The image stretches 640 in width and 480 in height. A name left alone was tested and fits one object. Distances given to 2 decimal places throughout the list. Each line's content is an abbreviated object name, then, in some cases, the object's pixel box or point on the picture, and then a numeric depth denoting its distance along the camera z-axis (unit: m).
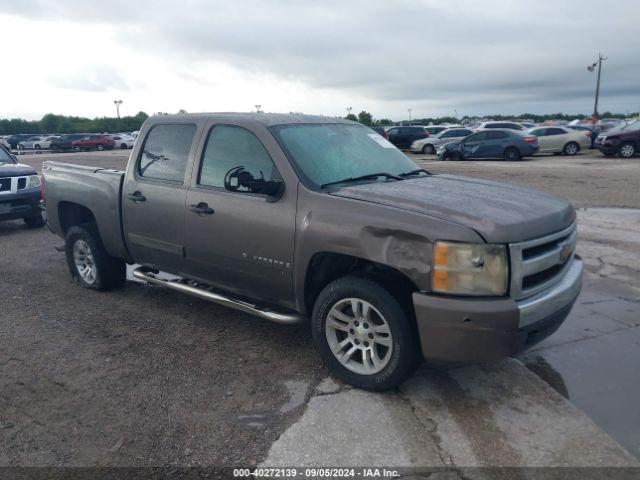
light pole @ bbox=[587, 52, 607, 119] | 53.47
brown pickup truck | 3.30
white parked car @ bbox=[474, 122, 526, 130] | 28.87
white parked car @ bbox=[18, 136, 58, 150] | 50.44
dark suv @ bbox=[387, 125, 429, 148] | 31.33
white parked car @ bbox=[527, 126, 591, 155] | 25.42
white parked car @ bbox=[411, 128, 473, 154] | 29.47
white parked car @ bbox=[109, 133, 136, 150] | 48.81
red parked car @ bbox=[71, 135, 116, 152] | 46.03
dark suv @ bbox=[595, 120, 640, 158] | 22.00
